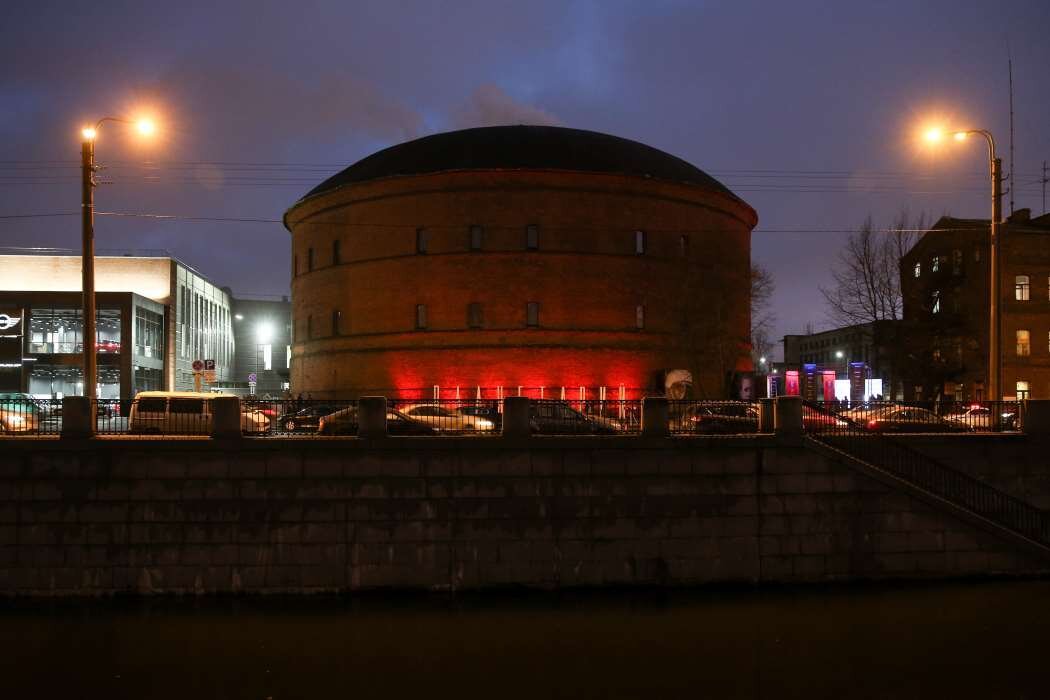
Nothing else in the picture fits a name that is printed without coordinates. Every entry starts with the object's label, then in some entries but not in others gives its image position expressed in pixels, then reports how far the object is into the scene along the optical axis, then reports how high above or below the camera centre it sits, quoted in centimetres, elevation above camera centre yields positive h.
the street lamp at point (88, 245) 1945 +261
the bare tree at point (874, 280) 4488 +404
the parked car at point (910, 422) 1966 -155
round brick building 4162 +439
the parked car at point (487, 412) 1897 -130
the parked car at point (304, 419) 1948 -158
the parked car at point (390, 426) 1894 -154
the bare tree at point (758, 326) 5091 +190
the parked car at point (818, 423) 1877 -147
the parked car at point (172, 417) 1823 -130
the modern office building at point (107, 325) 5431 +226
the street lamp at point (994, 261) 2045 +229
